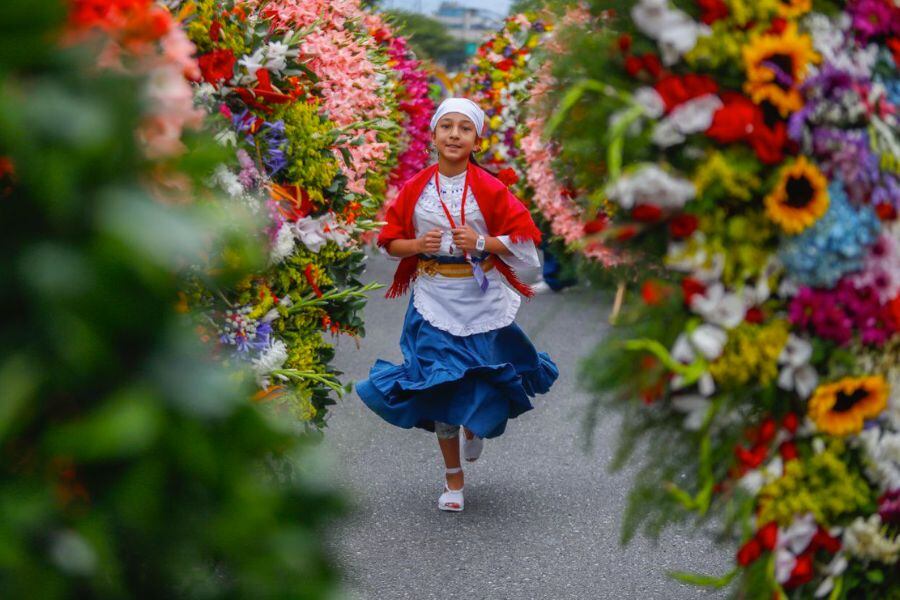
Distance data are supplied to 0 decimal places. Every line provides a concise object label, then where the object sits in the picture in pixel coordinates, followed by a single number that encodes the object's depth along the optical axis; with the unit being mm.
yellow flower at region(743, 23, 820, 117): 2139
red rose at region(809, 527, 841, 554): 2252
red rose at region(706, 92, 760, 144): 2135
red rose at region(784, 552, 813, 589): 2242
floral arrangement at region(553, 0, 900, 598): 2160
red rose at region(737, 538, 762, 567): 2232
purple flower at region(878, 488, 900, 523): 2270
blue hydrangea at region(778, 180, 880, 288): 2162
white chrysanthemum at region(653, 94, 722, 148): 2162
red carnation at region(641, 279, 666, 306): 2223
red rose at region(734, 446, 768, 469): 2230
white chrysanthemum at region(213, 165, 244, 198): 3247
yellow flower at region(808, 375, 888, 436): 2213
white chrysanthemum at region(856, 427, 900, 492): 2242
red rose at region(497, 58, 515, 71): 11922
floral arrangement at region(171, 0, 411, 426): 3756
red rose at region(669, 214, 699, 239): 2182
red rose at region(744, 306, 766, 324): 2205
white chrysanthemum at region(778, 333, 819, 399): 2207
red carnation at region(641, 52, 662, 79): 2211
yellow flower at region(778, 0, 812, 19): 2162
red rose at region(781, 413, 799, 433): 2232
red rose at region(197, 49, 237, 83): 3736
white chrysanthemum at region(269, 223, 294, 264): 4043
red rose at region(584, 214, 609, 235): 2350
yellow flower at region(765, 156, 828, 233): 2150
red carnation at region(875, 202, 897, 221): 2195
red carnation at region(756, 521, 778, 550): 2225
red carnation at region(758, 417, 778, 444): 2236
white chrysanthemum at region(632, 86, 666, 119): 2180
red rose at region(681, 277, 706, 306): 2197
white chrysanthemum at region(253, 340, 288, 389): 3816
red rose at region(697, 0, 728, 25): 2162
